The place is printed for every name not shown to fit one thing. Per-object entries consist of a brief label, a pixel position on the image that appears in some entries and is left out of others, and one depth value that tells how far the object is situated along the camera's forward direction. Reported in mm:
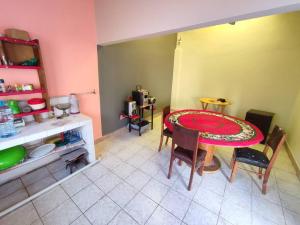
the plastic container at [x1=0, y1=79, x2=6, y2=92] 1587
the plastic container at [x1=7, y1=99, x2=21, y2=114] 1675
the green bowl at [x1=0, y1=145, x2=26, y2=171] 1489
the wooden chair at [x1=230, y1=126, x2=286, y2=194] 1675
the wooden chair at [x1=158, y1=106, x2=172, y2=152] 2527
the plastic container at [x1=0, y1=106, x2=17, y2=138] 1509
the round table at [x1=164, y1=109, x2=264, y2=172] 1681
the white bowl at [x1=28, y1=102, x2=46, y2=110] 1817
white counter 1519
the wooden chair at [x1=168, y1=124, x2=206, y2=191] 1637
